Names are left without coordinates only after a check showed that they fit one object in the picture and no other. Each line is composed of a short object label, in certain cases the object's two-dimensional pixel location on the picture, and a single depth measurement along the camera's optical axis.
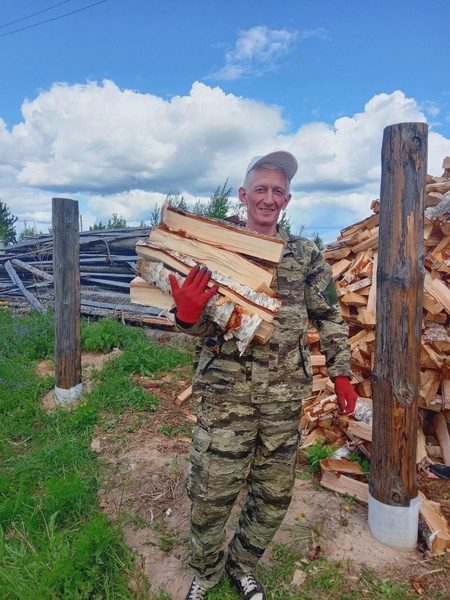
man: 2.24
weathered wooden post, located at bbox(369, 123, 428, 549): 2.79
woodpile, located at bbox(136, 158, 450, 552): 2.13
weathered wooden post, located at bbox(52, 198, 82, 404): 5.14
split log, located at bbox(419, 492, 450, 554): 2.95
